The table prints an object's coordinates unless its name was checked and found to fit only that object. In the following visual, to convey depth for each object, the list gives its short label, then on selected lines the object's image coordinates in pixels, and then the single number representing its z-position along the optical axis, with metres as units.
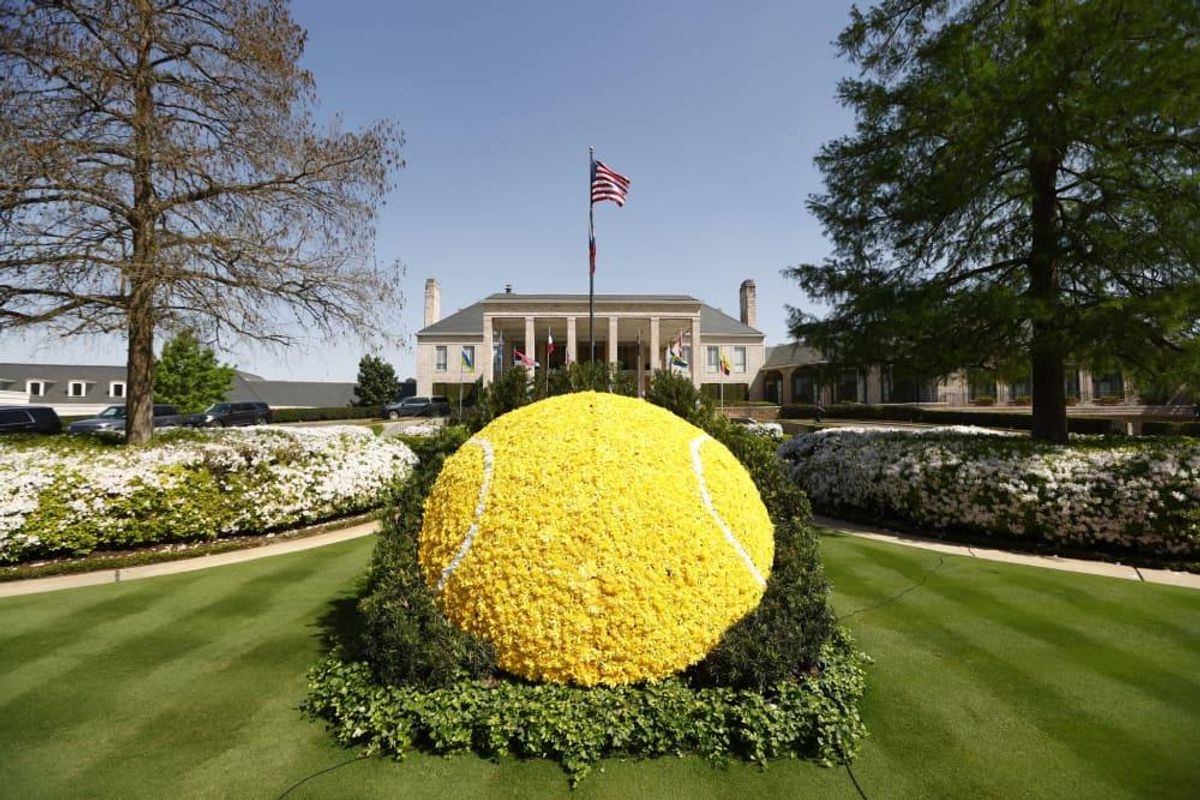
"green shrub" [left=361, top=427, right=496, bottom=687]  3.99
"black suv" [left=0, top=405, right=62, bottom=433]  18.47
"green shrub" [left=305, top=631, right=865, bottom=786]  3.63
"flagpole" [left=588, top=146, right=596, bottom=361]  11.29
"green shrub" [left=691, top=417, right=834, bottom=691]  4.00
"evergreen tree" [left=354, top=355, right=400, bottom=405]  54.38
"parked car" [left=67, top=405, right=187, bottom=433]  23.84
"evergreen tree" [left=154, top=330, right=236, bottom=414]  44.84
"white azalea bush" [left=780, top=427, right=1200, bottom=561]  8.73
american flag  12.57
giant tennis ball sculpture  3.92
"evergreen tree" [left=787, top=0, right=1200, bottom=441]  9.80
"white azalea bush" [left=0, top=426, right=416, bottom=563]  8.59
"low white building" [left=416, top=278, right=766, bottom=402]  43.72
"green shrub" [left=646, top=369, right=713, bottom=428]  5.97
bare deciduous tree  10.07
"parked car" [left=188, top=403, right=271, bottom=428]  29.02
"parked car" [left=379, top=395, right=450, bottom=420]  41.19
